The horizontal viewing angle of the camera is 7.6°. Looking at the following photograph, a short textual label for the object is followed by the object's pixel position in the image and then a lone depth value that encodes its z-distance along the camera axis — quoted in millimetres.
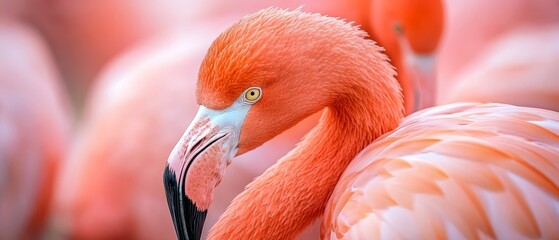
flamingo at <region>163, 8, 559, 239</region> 2680
